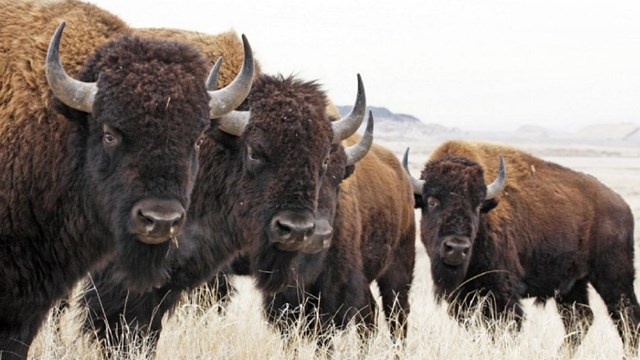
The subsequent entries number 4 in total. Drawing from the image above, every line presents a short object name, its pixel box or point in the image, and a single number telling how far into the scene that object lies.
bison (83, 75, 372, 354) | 11.88
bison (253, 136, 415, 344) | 14.69
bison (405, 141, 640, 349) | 19.03
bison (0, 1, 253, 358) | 9.11
